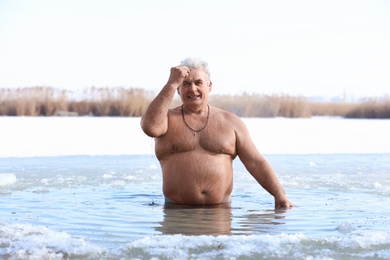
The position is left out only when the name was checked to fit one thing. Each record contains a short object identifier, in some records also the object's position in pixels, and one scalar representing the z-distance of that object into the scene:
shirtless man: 4.68
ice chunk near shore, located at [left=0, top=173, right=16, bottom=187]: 5.99
